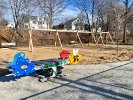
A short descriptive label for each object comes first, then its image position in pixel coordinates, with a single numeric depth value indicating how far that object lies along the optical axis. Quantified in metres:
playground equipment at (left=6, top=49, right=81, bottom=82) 2.86
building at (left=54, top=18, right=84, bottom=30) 29.71
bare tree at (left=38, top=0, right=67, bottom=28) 17.79
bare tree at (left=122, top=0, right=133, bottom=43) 14.00
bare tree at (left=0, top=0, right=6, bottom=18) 15.66
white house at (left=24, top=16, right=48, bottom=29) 16.76
